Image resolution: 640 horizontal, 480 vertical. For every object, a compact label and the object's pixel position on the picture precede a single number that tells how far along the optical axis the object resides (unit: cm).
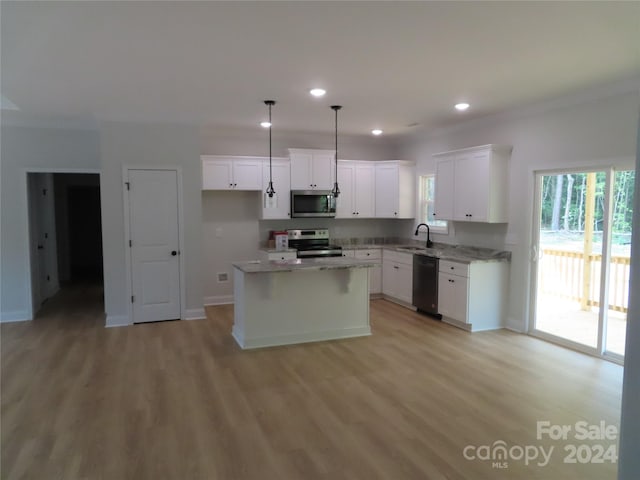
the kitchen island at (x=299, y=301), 475
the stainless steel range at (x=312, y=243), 686
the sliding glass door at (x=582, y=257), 431
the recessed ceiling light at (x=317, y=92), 427
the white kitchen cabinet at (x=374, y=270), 714
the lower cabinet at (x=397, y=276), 655
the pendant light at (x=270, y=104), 473
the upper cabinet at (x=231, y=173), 651
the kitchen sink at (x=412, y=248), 665
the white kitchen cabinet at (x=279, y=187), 675
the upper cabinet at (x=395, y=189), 724
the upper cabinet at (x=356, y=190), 724
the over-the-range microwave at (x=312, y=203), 688
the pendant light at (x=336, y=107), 501
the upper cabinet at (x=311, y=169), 686
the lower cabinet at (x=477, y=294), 534
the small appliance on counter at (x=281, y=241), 673
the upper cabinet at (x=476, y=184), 538
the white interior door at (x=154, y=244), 571
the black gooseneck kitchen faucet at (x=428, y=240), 688
